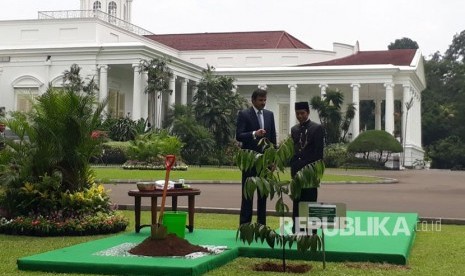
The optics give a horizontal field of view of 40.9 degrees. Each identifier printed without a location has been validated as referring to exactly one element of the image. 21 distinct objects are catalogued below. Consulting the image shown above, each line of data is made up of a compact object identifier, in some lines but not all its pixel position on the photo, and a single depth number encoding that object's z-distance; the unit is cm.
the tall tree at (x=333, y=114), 4472
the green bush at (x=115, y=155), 3391
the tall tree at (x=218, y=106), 4259
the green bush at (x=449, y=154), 5638
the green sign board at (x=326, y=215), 602
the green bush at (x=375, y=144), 4078
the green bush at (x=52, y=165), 883
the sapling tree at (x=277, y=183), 602
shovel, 669
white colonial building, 4309
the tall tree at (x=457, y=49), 8994
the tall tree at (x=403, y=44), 9037
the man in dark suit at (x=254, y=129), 792
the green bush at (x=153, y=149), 3091
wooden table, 823
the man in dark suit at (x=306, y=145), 768
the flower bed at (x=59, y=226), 867
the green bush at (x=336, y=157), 4141
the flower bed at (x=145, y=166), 2956
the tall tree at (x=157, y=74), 4003
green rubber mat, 594
